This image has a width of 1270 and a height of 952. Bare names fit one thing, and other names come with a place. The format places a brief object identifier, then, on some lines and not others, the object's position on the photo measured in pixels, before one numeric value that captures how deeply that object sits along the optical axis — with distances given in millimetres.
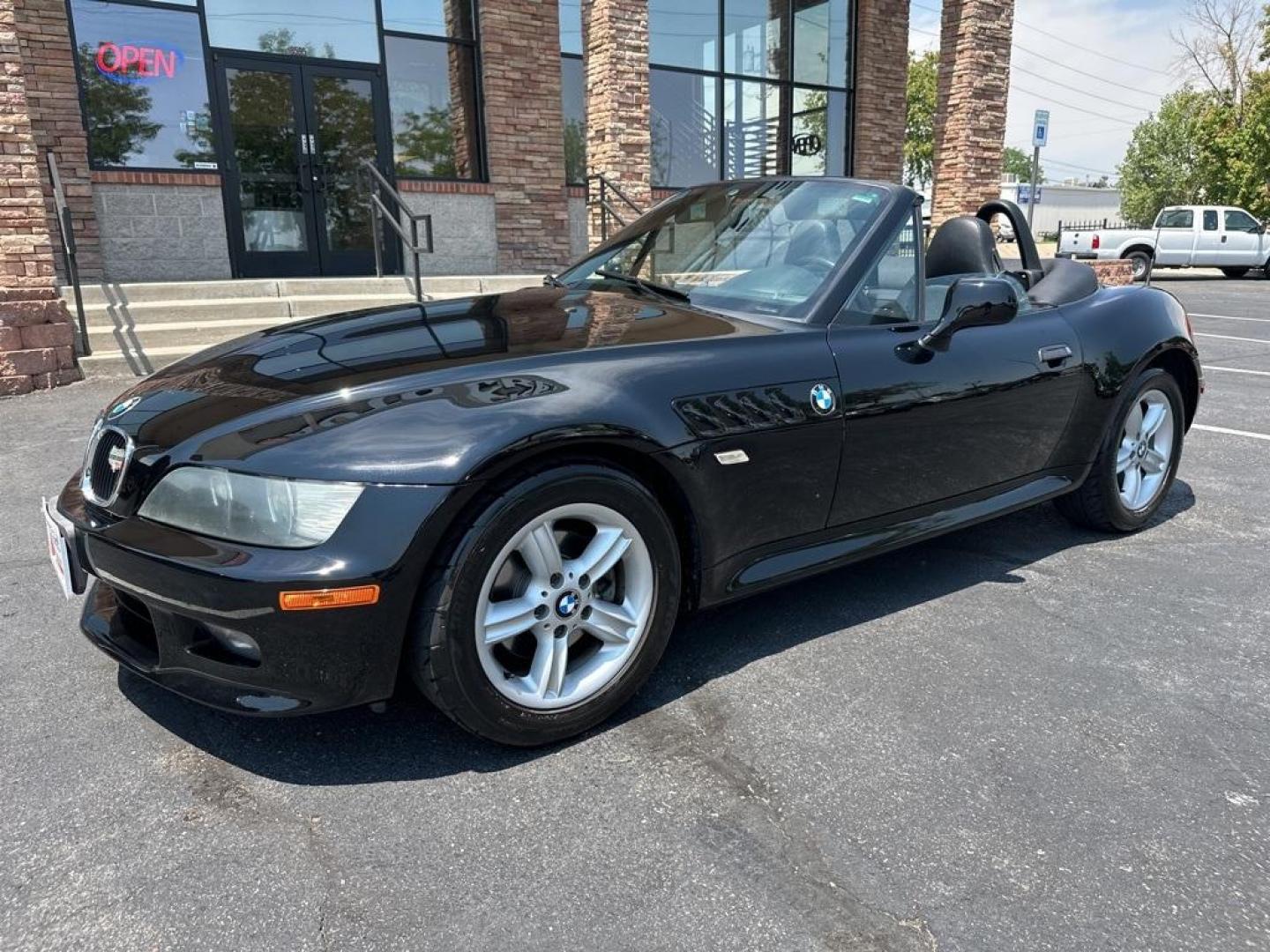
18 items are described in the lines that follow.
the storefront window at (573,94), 12812
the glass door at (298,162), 10484
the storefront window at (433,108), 11547
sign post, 15438
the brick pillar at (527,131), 11719
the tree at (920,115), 54562
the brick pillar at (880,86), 15477
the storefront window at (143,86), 9656
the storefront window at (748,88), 13938
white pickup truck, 23812
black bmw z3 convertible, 2129
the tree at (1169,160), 35875
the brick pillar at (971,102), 13711
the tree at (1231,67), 36125
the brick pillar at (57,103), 9185
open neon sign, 9703
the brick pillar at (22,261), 7098
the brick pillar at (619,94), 11012
